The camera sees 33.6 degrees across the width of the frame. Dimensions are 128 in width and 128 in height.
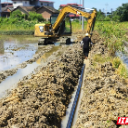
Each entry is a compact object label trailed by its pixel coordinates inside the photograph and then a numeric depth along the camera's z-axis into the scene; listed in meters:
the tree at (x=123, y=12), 45.42
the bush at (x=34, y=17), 48.14
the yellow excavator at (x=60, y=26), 16.56
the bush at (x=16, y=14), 45.89
